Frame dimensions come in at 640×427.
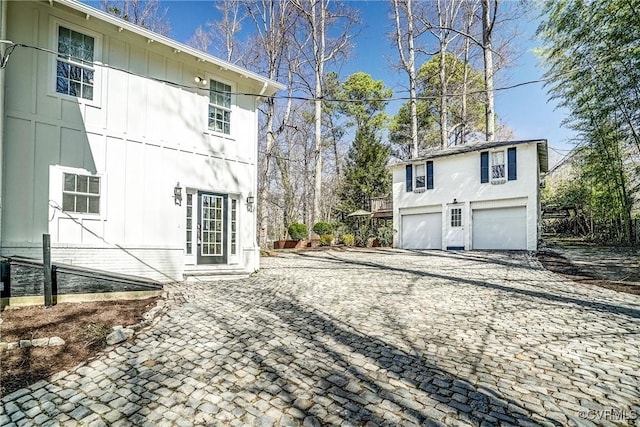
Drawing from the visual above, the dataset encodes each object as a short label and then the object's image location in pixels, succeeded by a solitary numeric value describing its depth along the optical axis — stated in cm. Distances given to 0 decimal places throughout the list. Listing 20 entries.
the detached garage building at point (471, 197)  1363
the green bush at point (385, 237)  1805
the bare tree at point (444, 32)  1906
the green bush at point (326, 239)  1670
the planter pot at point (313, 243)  1629
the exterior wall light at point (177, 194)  717
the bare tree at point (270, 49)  1524
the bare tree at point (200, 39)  1673
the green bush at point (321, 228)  1667
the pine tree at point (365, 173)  1981
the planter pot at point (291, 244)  1598
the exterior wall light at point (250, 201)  841
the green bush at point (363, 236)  1797
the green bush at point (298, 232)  1608
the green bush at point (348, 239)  1733
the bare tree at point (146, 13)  1537
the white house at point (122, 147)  552
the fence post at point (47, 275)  468
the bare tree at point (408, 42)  1870
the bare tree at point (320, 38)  1680
